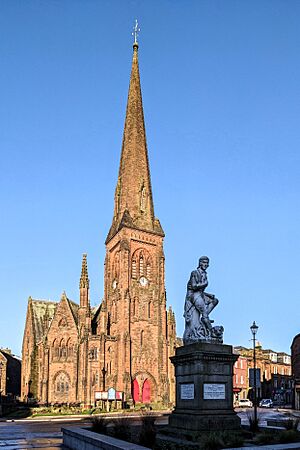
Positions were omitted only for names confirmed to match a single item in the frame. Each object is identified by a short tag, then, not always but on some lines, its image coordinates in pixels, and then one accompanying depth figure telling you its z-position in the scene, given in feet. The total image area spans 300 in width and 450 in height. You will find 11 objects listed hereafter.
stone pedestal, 48.03
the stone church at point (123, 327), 205.98
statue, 51.83
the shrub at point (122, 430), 48.08
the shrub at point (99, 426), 53.78
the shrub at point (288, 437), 43.98
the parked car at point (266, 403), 230.68
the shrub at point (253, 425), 53.64
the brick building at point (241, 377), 286.03
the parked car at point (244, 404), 229.58
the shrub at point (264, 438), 43.39
